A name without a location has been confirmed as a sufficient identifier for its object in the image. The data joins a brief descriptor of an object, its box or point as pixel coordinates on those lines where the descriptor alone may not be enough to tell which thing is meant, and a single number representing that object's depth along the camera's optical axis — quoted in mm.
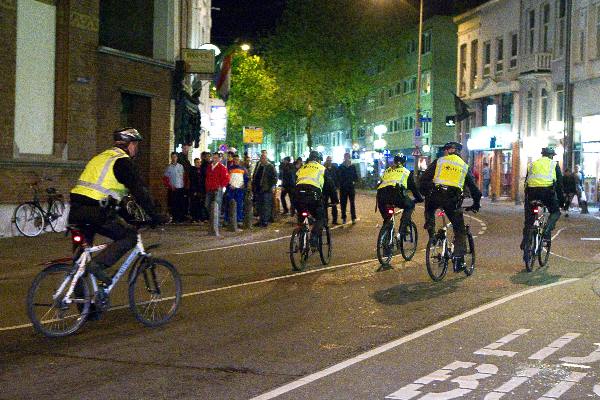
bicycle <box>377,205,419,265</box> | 14094
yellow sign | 29391
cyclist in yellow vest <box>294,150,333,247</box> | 13750
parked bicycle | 18078
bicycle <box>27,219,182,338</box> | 8148
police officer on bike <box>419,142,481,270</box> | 12312
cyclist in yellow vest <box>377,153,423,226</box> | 14594
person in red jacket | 21172
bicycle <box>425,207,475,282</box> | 12227
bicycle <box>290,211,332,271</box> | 13588
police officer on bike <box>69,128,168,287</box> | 8320
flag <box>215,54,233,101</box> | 31438
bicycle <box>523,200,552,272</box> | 13672
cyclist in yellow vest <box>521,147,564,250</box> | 14180
